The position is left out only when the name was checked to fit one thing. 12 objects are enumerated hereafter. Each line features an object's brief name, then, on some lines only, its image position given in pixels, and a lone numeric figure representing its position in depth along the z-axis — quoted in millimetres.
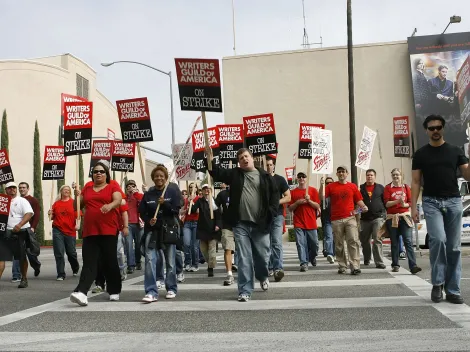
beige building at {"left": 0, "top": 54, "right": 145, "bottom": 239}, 43938
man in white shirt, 11242
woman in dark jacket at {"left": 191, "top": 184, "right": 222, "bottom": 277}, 12594
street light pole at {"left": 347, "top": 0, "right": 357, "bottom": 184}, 20453
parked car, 20125
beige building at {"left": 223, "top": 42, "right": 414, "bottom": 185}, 43969
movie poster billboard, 42312
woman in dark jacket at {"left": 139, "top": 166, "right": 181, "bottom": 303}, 8406
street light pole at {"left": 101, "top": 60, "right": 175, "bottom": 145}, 31672
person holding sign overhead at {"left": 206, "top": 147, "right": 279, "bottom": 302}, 8281
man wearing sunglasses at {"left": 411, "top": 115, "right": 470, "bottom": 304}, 7082
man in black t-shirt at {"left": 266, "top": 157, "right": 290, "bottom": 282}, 10039
